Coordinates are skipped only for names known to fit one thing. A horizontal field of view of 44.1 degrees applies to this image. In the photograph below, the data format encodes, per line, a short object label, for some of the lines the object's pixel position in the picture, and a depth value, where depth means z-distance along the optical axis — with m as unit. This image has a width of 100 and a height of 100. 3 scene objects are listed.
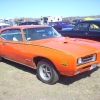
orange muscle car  2.76
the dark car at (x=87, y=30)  5.05
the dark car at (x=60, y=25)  12.81
